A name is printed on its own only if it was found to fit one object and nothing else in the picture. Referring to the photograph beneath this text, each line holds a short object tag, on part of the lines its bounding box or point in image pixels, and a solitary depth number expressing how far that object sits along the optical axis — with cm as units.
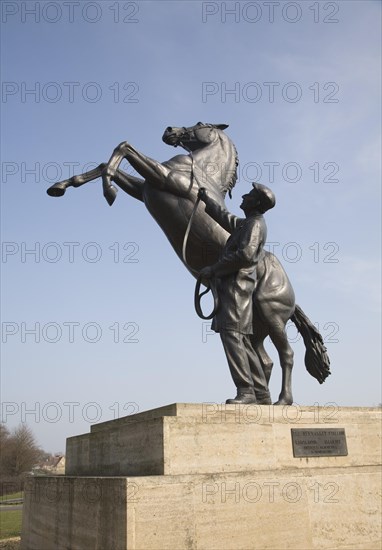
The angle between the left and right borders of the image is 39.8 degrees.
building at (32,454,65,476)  6754
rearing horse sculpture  738
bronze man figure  661
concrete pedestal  492
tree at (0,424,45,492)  5972
